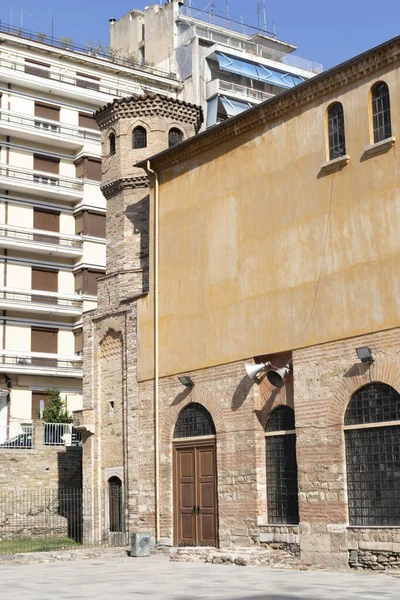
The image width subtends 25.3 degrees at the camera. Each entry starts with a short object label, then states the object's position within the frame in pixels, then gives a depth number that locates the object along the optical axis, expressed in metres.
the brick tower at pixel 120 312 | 23.59
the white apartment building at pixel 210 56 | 49.62
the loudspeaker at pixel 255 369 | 19.48
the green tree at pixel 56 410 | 38.62
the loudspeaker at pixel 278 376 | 19.03
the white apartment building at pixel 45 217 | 42.09
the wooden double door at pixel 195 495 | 20.73
